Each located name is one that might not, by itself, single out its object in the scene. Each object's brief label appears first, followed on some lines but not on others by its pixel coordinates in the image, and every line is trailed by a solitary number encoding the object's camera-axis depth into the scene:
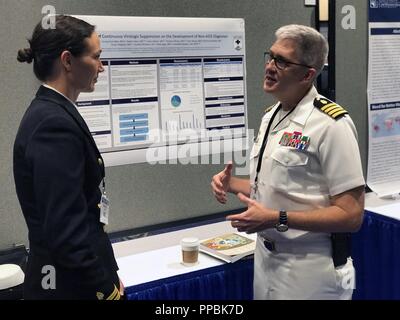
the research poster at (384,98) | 2.52
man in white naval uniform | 1.32
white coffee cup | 1.69
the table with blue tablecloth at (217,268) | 1.62
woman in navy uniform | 1.02
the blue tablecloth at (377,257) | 2.14
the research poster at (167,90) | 1.91
